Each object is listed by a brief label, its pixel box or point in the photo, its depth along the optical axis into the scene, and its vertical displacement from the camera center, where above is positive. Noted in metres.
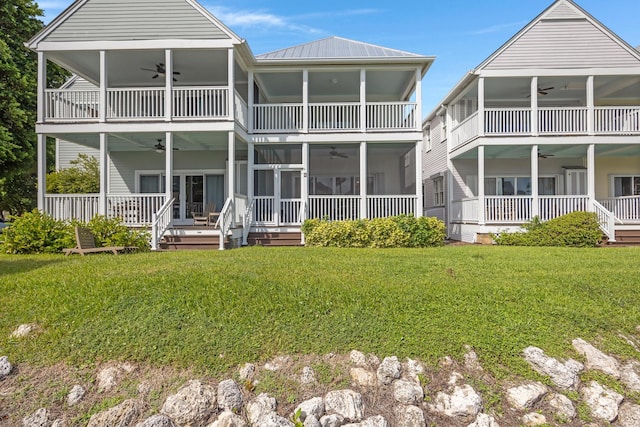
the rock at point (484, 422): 3.62 -1.97
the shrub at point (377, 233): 11.55 -0.52
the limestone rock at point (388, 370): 4.02 -1.66
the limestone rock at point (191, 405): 3.60 -1.82
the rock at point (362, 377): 3.98 -1.71
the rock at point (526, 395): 3.81 -1.83
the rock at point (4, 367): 3.97 -1.60
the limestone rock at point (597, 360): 4.17 -1.62
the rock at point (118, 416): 3.53 -1.88
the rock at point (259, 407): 3.61 -1.85
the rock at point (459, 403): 3.73 -1.87
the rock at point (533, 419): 3.66 -1.98
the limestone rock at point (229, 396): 3.71 -1.78
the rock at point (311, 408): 3.66 -1.87
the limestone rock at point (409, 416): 3.63 -1.94
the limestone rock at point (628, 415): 3.72 -1.98
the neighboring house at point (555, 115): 13.26 +3.68
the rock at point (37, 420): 3.53 -1.90
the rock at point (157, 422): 3.48 -1.90
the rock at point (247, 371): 3.99 -1.65
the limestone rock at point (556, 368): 4.04 -1.65
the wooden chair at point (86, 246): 9.45 -0.76
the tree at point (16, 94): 15.38 +5.19
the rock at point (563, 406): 3.77 -1.92
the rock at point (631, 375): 4.05 -1.73
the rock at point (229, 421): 3.57 -1.93
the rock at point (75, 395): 3.73 -1.77
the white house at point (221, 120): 11.61 +3.20
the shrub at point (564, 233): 11.62 -0.53
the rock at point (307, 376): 3.95 -1.68
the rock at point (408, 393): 3.85 -1.81
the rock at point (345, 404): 3.71 -1.86
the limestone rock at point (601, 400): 3.79 -1.89
